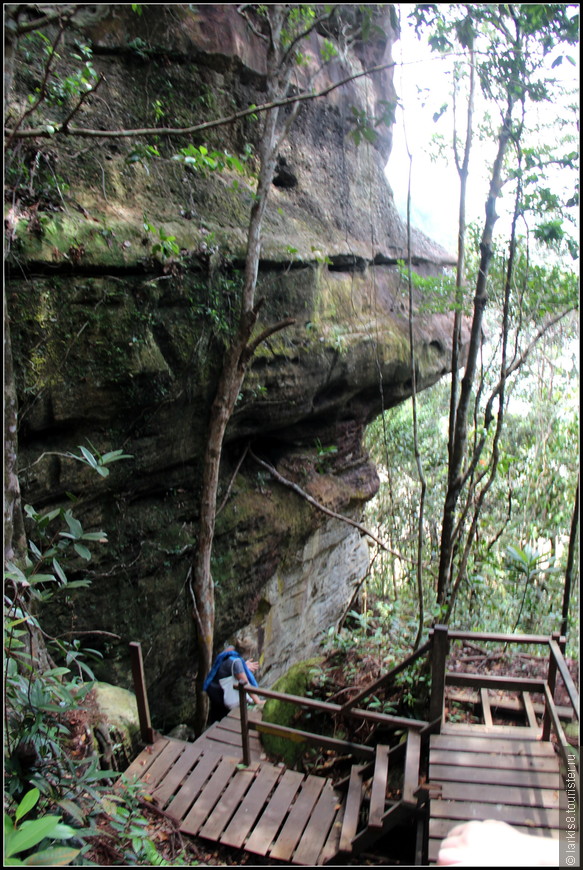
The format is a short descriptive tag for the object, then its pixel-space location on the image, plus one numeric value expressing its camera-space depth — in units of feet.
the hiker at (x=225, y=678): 20.16
